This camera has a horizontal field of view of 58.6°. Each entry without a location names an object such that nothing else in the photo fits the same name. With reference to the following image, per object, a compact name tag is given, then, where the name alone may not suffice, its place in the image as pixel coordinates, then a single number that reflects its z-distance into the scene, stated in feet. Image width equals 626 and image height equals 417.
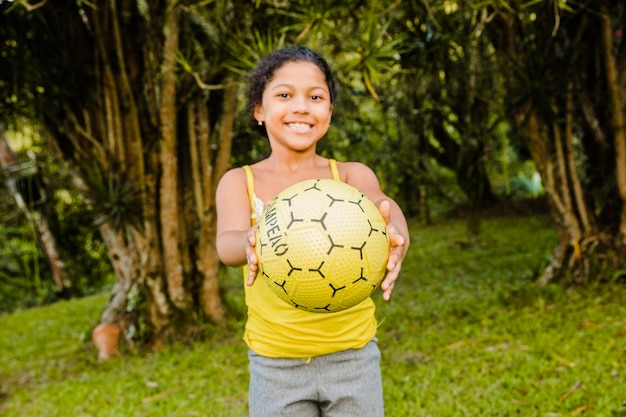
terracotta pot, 15.38
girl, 5.52
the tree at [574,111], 14.94
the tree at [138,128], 13.96
